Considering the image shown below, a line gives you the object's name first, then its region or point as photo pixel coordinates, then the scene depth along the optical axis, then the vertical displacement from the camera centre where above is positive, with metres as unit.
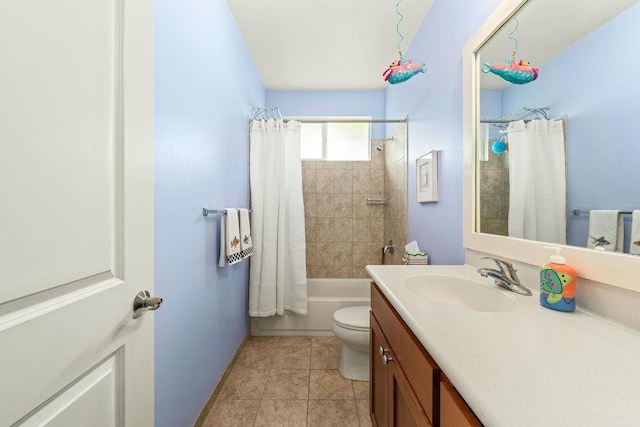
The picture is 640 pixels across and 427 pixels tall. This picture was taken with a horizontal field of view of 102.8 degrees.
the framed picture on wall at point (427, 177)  1.57 +0.24
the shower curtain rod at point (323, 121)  2.42 +0.91
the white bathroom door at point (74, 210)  0.38 +0.01
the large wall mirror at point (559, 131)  0.62 +0.26
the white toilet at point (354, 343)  1.65 -0.85
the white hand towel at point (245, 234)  1.75 -0.14
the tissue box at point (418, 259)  1.62 -0.28
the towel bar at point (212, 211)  1.38 +0.01
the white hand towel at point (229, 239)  1.57 -0.16
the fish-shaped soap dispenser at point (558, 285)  0.69 -0.19
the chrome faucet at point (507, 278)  0.86 -0.22
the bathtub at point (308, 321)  2.36 -0.99
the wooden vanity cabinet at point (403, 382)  0.50 -0.44
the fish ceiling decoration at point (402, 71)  1.39 +0.78
